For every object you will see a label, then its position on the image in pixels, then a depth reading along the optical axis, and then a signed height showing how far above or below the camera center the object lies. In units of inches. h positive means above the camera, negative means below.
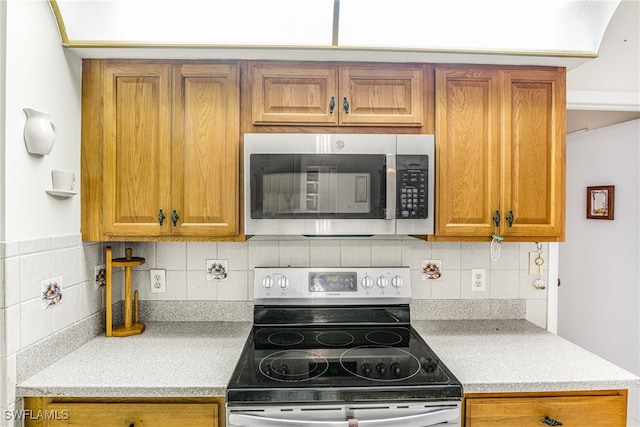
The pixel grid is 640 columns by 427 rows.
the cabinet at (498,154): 64.6 +9.4
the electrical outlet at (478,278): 77.6 -13.6
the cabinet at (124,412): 50.1 -26.4
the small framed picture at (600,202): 117.9 +2.7
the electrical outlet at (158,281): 75.7 -14.0
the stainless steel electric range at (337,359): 47.7 -22.1
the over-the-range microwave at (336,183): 62.1 +4.3
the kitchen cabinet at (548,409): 51.5 -26.8
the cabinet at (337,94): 63.7 +19.2
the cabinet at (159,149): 63.2 +9.9
